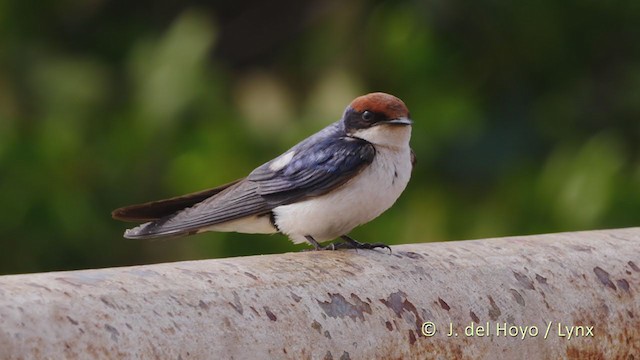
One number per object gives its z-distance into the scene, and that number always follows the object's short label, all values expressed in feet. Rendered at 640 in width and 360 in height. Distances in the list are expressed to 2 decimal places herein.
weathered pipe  12.90
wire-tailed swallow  13.57
